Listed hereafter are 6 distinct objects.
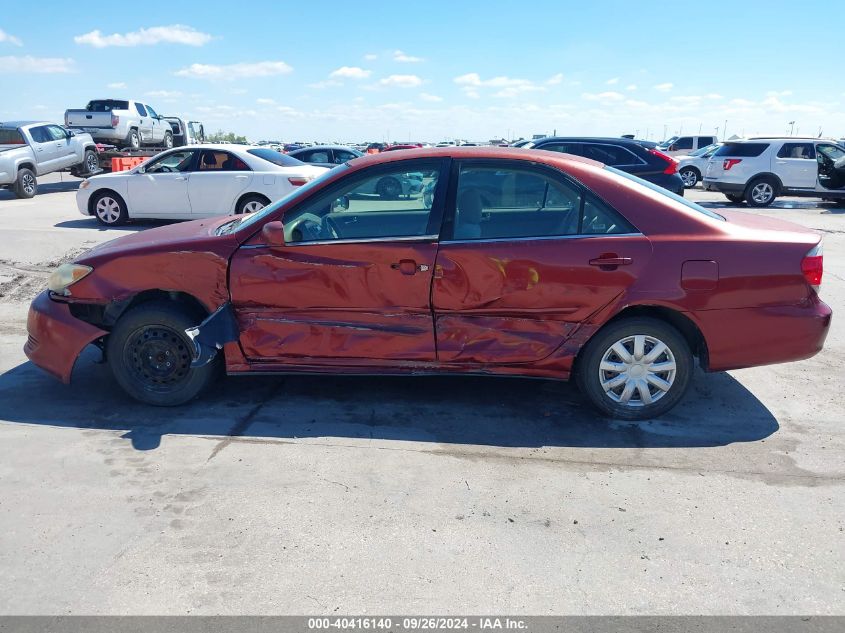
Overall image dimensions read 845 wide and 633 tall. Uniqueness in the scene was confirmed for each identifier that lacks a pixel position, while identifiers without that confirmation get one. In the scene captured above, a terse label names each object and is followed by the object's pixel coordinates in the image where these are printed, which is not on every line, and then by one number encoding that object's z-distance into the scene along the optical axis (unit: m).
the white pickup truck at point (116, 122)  24.33
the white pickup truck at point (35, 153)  17.44
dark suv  12.88
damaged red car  4.21
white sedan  11.65
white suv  17.47
